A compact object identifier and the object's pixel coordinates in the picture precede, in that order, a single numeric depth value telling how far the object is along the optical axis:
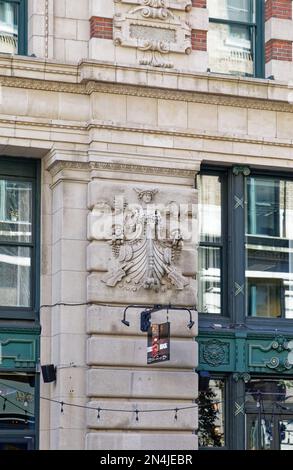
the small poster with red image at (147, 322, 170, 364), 30.72
